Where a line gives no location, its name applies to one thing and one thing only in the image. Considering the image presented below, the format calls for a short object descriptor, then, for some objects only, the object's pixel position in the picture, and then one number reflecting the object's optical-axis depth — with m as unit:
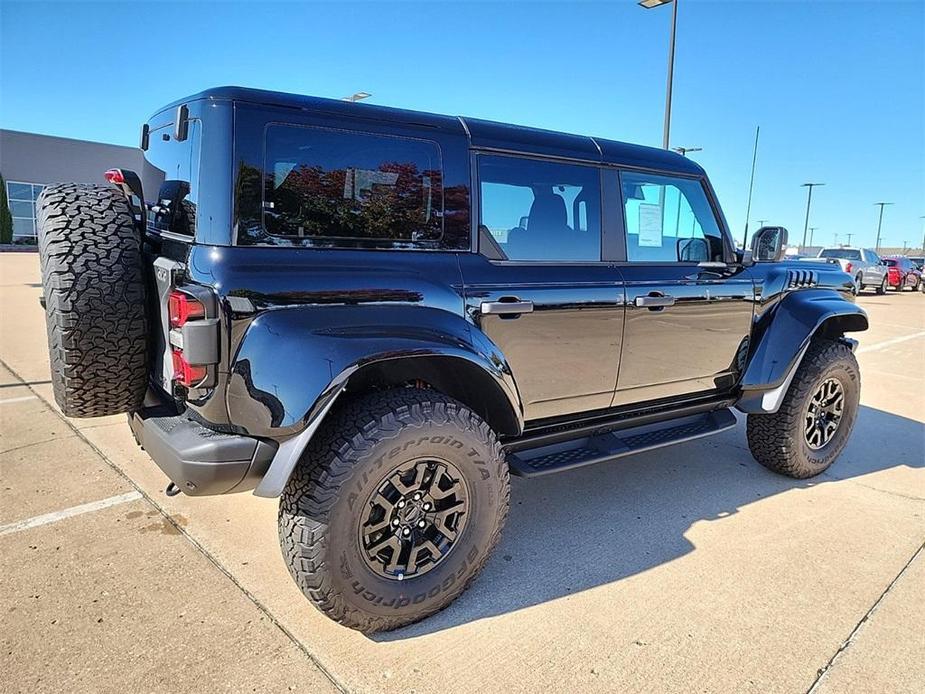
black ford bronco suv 2.14
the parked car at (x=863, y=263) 20.84
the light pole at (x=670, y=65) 9.67
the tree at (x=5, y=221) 27.36
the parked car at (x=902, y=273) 24.33
